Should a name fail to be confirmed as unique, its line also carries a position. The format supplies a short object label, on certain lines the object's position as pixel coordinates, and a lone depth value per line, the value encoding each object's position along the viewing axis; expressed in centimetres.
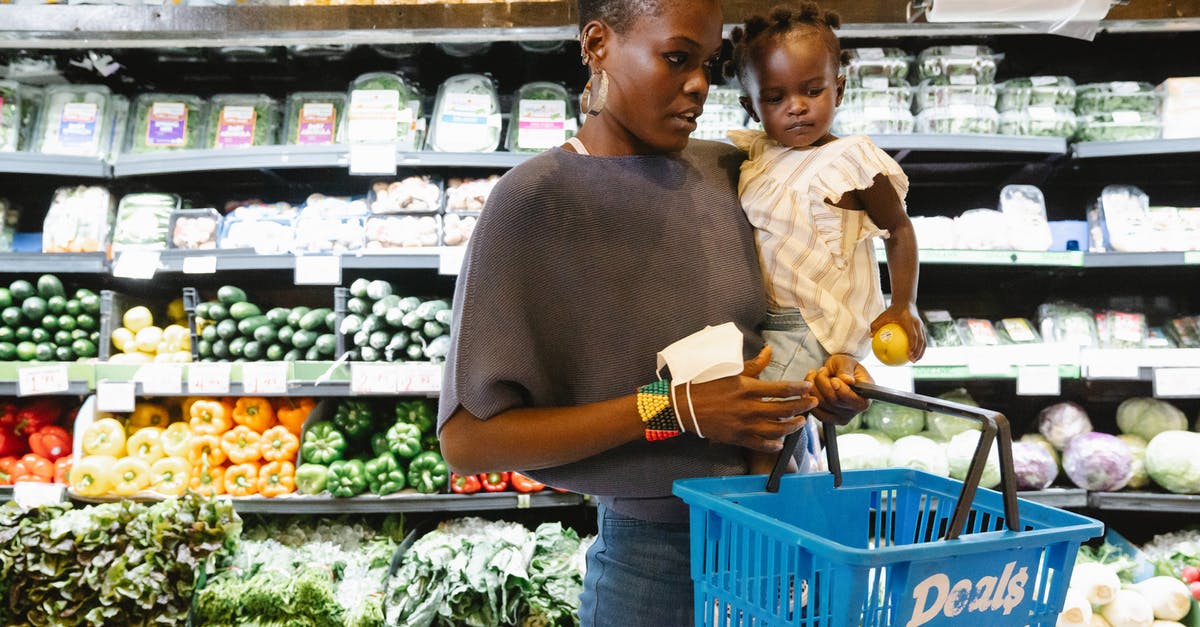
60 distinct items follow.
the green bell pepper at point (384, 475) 309
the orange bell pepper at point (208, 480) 325
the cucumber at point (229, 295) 325
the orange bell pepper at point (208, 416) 334
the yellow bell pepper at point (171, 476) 324
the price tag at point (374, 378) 298
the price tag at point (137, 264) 302
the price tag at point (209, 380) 304
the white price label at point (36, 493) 314
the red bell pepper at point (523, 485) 311
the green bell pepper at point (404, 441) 315
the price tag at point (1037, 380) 289
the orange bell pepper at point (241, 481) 322
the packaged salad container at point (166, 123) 337
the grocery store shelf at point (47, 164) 309
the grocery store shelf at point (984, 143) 292
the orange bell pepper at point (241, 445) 326
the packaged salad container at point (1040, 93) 314
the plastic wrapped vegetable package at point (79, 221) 325
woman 104
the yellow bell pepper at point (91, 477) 315
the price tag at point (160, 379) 303
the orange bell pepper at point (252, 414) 337
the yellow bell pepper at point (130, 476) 318
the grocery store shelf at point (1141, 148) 291
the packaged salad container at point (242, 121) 336
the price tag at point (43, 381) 308
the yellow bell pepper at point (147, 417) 348
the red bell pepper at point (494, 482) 310
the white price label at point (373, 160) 296
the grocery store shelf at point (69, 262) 308
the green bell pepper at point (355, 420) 327
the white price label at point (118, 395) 302
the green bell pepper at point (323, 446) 315
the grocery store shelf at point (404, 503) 302
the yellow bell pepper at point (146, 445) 331
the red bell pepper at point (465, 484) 311
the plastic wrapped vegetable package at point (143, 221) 323
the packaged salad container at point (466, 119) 323
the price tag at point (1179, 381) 292
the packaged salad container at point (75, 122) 332
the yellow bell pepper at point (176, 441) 329
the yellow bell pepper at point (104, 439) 328
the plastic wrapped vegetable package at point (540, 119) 323
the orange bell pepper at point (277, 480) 317
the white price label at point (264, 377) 303
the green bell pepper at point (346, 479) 306
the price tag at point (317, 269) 297
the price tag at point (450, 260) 294
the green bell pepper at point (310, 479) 310
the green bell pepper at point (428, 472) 312
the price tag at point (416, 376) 298
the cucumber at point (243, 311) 320
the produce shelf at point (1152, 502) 295
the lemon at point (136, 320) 336
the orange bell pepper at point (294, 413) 342
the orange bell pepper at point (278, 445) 326
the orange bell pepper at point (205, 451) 328
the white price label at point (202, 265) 302
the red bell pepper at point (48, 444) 338
